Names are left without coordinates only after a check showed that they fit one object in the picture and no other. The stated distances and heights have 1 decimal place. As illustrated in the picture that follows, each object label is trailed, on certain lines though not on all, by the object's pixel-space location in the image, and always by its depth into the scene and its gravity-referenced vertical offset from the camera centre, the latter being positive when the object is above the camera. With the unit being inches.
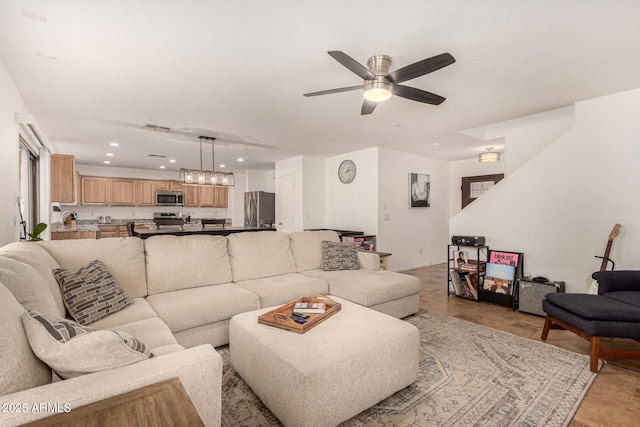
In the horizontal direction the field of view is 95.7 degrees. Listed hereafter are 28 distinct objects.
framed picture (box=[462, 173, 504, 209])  242.1 +21.7
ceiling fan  72.9 +37.2
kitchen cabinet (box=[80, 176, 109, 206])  276.4 +18.4
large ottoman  57.7 -34.2
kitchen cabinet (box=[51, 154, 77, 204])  177.9 +19.8
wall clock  227.4 +31.0
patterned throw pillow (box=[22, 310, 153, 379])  39.9 -19.7
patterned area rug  66.1 -47.5
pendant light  180.2 +20.7
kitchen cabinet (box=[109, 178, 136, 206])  289.0 +17.8
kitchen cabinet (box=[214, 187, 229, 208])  336.8 +14.7
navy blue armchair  83.7 -31.2
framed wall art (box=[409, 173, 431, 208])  230.7 +16.3
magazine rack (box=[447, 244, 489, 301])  156.5 -34.3
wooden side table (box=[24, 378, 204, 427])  26.1 -19.4
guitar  116.8 -19.1
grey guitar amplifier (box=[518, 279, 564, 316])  129.0 -37.8
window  149.4 +14.8
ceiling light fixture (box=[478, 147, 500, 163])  195.8 +36.1
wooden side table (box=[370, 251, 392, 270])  168.4 -30.8
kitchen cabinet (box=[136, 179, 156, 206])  302.2 +17.8
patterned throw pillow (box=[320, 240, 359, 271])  138.9 -22.6
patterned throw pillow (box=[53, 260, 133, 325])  75.9 -23.4
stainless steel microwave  308.3 +12.5
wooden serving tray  72.5 -29.0
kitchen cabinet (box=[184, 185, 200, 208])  324.8 +15.2
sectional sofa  37.5 -23.7
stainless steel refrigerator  281.7 +0.6
